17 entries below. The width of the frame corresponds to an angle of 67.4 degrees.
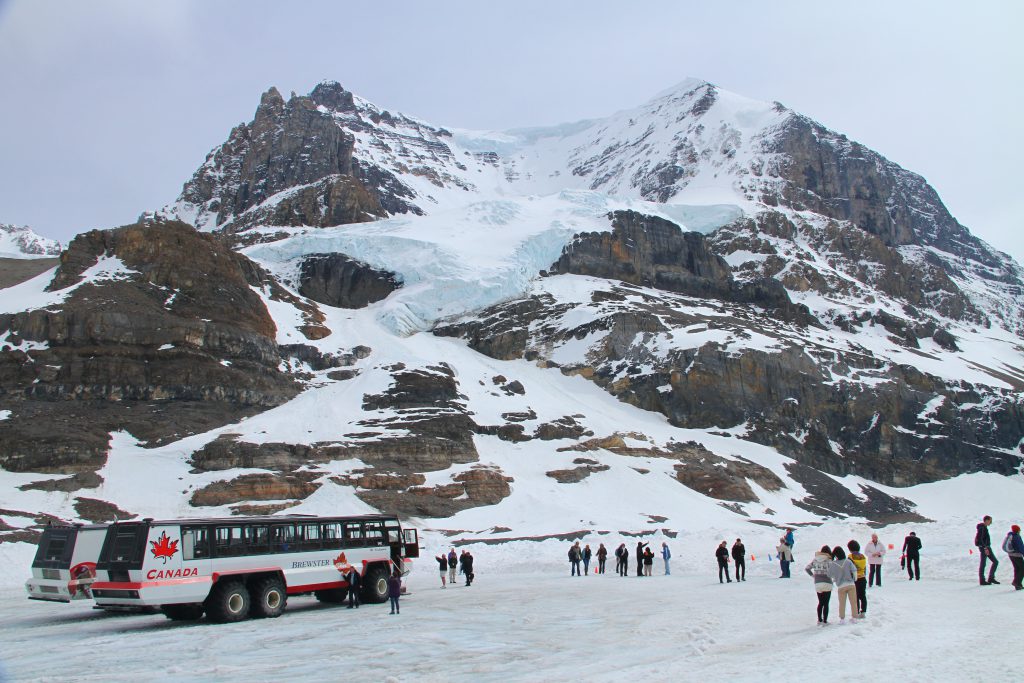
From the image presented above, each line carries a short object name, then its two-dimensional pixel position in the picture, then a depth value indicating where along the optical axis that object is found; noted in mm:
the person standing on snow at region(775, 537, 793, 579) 27234
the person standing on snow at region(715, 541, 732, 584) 27328
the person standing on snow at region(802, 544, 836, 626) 14492
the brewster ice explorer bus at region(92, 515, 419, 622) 19141
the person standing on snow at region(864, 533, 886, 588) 23011
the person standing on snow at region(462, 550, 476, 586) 31297
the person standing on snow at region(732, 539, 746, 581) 27484
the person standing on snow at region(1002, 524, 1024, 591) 18203
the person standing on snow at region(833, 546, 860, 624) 14328
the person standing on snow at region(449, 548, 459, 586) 32031
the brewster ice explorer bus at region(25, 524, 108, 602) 19875
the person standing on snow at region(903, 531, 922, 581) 23625
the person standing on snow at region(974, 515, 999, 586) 19484
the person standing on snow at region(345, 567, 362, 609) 23141
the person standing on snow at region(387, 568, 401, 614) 20938
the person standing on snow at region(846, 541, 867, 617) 15109
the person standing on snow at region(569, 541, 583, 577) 35250
